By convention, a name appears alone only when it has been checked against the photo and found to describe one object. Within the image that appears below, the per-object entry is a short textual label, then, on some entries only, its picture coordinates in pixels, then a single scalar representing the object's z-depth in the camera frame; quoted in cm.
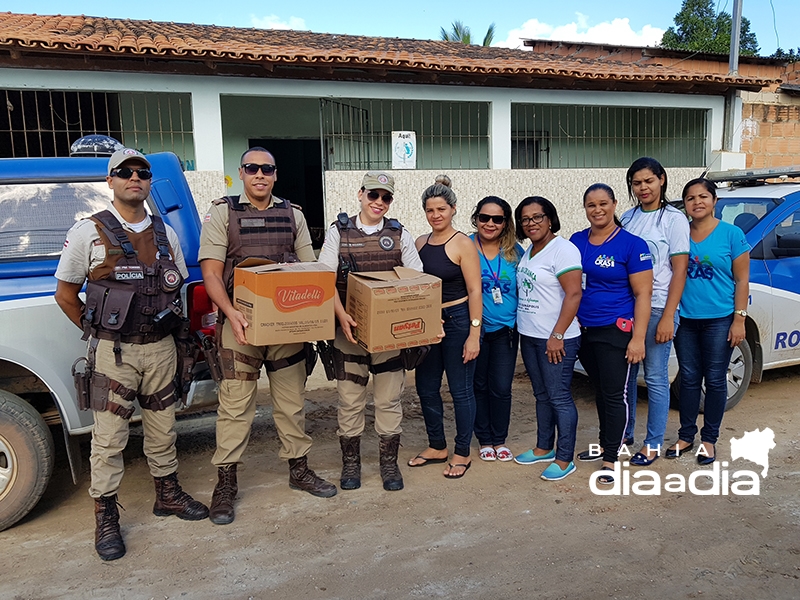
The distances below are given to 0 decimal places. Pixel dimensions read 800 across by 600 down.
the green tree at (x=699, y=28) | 2939
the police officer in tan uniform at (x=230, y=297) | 321
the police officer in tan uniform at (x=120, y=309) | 291
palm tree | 3619
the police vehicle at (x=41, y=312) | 310
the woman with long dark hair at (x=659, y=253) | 362
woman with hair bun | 359
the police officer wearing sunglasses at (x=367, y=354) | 353
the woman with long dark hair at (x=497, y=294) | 370
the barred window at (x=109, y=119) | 967
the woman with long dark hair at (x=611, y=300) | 348
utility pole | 1165
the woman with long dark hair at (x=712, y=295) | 377
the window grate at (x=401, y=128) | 1013
